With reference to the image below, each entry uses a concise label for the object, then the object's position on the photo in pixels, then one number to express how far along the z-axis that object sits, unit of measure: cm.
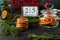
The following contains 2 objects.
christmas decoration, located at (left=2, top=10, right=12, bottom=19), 155
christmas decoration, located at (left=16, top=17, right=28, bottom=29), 132
